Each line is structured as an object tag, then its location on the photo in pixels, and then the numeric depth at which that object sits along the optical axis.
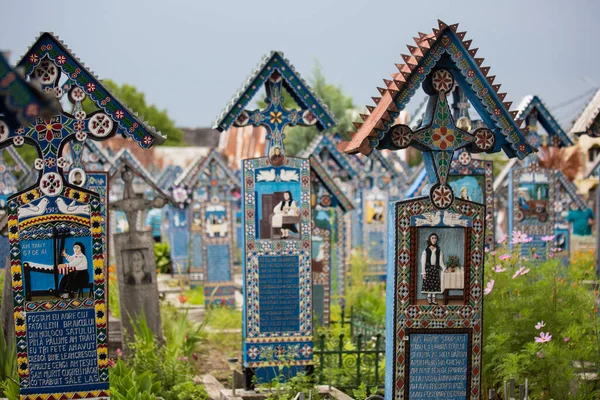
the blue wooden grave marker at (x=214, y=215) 19.16
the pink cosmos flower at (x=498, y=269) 9.98
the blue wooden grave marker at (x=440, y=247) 8.66
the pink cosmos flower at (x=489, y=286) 9.61
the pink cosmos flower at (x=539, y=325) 9.21
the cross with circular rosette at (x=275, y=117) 11.34
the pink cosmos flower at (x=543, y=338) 9.09
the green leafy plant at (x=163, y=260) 26.86
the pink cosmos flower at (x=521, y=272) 9.83
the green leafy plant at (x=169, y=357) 10.66
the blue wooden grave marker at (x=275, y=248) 11.22
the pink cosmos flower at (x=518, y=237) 10.52
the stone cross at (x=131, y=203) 13.22
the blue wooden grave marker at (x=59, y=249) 8.44
